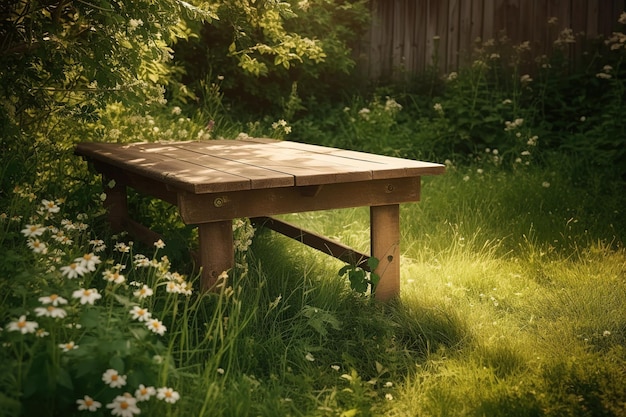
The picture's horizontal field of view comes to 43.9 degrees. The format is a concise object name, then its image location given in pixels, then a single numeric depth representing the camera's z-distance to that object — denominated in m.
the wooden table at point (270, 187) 3.46
